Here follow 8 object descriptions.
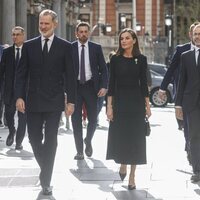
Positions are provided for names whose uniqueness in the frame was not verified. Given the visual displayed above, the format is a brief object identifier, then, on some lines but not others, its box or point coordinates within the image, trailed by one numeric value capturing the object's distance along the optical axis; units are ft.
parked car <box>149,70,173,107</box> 85.81
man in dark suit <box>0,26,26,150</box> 38.34
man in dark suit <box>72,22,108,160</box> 35.17
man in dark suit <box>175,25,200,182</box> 28.81
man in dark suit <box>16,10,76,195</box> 26.40
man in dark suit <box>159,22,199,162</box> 32.30
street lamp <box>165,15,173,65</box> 133.39
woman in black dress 27.66
